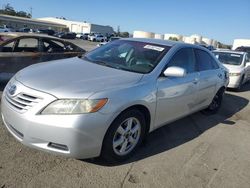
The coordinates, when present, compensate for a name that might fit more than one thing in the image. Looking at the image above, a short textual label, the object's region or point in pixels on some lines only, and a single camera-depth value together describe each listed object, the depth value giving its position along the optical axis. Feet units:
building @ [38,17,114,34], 242.44
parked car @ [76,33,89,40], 155.42
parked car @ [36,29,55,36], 128.00
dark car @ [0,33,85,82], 16.75
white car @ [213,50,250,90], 23.93
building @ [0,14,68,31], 177.42
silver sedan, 7.40
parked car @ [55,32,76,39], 127.92
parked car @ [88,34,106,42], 145.90
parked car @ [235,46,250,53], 42.48
